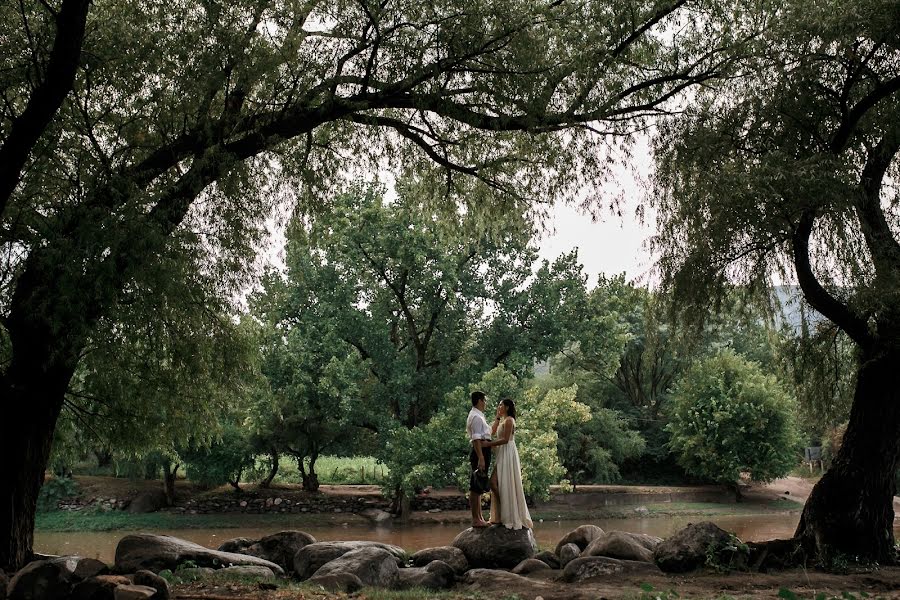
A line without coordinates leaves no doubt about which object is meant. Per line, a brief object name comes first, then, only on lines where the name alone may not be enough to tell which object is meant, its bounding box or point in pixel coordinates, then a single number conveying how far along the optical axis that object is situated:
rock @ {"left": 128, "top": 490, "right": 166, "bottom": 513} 25.86
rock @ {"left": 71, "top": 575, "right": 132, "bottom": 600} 7.47
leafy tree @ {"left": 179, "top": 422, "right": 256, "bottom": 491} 25.12
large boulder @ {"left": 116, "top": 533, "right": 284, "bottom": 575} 9.45
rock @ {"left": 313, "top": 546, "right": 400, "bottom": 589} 9.26
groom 10.59
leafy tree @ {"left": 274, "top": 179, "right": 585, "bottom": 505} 24.11
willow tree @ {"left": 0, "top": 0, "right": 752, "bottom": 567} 8.38
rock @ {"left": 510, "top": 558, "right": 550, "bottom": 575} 9.96
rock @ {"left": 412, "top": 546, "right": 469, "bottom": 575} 10.28
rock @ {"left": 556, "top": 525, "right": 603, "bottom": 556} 11.95
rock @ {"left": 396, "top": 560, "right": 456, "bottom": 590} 9.46
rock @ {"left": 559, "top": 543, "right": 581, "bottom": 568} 10.74
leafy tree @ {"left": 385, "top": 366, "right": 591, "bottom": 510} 21.55
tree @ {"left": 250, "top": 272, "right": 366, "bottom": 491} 23.61
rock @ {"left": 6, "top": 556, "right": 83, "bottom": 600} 7.50
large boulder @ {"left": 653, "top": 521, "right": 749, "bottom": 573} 9.47
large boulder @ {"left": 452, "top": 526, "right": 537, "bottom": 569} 10.41
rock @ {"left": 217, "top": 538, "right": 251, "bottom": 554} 11.61
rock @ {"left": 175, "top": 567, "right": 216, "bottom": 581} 8.76
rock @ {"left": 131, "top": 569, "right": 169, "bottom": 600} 7.25
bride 10.57
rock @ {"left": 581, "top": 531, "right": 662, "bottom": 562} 10.12
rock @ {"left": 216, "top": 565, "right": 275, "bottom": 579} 9.05
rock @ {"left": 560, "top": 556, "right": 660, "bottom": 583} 9.35
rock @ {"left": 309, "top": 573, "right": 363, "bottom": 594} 8.75
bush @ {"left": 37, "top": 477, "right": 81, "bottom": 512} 25.91
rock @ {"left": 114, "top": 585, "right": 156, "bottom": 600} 7.05
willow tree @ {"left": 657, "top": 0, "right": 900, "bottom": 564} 9.59
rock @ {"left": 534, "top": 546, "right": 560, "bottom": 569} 10.52
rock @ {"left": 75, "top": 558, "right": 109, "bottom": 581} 8.05
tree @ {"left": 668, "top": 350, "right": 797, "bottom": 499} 29.44
